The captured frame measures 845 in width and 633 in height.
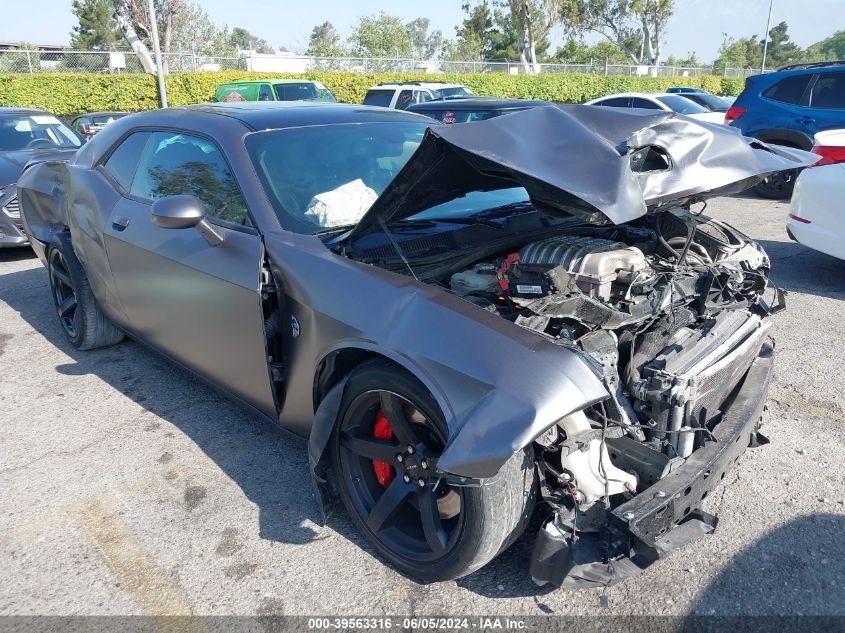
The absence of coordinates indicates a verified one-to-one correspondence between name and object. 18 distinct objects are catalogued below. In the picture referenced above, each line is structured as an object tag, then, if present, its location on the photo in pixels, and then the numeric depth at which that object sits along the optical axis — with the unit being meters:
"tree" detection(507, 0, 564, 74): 42.44
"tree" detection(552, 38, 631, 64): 60.10
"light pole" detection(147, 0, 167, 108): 17.36
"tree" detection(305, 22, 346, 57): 49.74
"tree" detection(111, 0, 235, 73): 24.03
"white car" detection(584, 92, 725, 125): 13.27
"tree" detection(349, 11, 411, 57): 55.81
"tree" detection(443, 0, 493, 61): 58.47
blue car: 9.38
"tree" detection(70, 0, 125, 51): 54.44
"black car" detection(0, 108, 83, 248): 7.08
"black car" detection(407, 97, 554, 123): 9.27
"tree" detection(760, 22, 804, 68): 76.88
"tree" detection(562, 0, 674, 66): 50.81
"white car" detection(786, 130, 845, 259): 5.37
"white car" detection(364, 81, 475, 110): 15.53
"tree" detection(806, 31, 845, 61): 100.96
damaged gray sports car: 2.17
